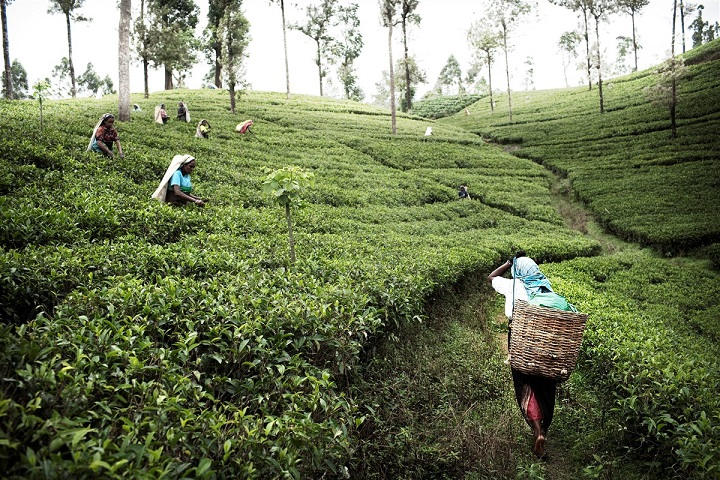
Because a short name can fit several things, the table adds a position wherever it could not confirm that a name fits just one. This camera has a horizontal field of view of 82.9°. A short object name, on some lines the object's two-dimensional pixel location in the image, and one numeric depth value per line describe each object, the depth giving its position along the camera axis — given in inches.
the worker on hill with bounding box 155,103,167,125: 751.3
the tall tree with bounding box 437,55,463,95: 3415.4
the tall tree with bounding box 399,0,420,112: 1389.0
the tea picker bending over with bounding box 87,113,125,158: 429.7
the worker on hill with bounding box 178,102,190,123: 818.2
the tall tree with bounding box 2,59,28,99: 2684.8
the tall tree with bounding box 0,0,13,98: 934.4
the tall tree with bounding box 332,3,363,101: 2155.0
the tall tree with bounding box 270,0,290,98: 1467.8
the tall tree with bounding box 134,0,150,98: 1143.6
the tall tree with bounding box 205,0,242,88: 933.2
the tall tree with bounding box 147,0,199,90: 1152.8
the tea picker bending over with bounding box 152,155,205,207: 352.2
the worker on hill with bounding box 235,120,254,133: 810.8
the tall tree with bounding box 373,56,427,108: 1876.4
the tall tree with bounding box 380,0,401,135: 1159.0
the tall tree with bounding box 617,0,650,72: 1575.8
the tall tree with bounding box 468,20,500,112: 1600.6
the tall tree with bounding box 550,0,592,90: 1423.5
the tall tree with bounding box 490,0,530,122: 1541.6
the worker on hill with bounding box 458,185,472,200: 730.8
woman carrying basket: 197.2
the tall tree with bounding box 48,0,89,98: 1359.5
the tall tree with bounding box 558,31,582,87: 2743.6
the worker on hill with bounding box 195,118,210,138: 694.5
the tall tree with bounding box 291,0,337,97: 1973.4
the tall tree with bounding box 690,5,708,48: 3042.8
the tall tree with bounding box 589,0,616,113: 1349.0
